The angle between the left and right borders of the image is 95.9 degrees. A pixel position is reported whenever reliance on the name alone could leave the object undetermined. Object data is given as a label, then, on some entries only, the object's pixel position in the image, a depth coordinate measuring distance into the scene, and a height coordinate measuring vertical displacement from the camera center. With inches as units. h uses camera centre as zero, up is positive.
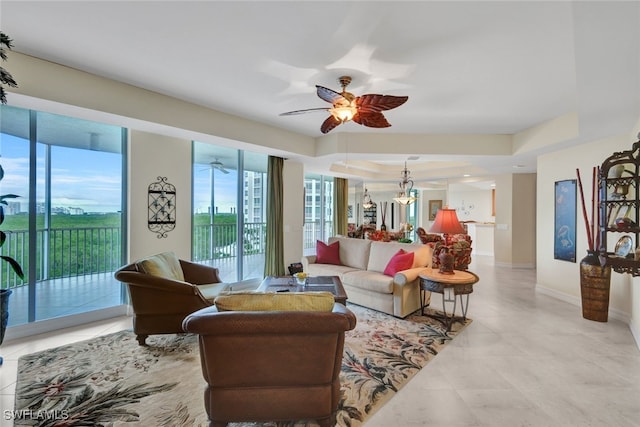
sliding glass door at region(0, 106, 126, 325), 128.8 +0.6
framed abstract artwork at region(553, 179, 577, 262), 181.6 -4.6
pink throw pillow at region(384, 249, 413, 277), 154.5 -26.5
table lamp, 141.8 -7.2
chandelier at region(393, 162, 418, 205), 282.8 +15.4
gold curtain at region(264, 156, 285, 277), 220.5 -7.3
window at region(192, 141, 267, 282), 191.9 +2.6
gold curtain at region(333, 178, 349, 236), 334.3 +4.7
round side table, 131.1 -31.8
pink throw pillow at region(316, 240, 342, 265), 197.6 -27.4
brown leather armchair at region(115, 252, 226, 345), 112.0 -34.4
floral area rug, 78.8 -54.8
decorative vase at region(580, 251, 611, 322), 146.3 -38.1
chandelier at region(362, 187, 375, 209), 378.6 +14.3
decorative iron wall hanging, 164.6 +3.8
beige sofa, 148.5 -35.2
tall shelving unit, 111.8 +3.3
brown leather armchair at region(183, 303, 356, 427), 65.2 -34.9
